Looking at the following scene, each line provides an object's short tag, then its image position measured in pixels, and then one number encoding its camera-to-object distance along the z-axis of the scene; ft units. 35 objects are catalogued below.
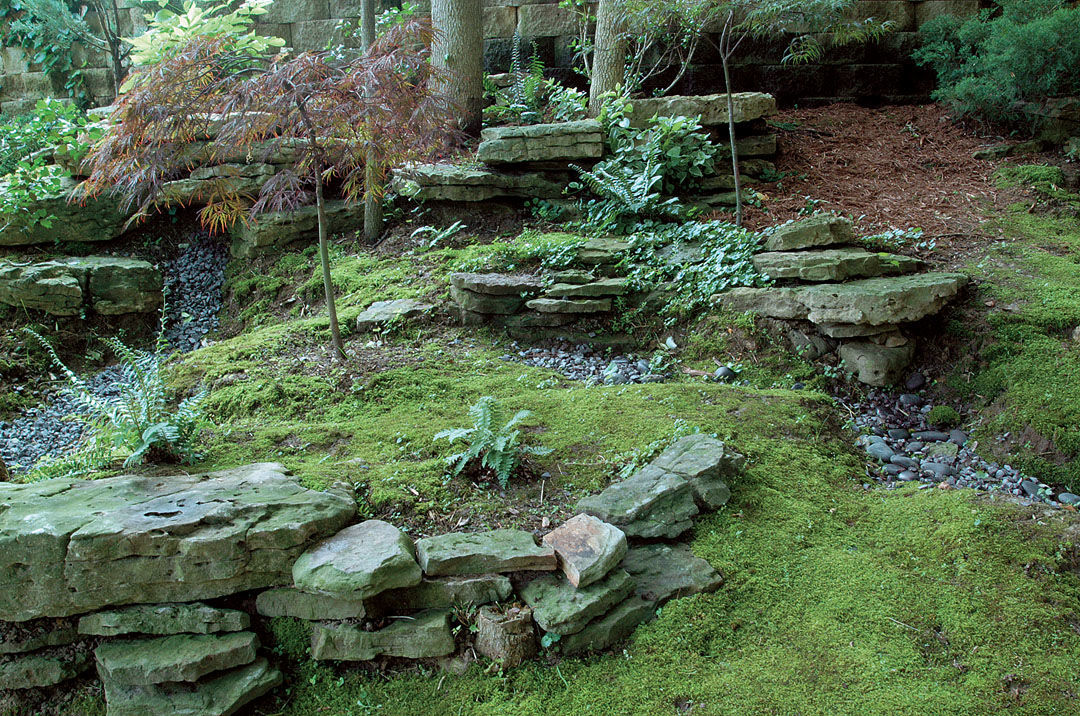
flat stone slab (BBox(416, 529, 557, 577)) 9.80
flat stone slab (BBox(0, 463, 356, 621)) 9.34
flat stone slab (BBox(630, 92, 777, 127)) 24.57
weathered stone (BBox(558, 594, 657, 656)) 9.29
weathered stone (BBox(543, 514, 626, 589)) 9.48
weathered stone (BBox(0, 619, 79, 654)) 9.60
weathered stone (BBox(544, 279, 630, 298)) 18.89
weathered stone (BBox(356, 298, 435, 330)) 19.70
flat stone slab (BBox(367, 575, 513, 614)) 9.71
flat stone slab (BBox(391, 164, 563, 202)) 24.29
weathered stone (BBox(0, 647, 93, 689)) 9.50
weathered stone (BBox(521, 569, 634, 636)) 9.18
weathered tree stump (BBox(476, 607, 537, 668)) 9.14
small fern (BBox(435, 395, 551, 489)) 11.96
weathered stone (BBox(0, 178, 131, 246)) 24.13
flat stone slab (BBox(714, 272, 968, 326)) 15.35
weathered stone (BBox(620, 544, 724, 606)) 9.91
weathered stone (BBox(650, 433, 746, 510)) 11.35
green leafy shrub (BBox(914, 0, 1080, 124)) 23.76
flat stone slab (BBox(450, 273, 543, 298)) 19.16
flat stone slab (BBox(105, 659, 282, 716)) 8.93
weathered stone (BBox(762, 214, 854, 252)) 18.21
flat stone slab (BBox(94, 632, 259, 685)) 9.02
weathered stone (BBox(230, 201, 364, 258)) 26.25
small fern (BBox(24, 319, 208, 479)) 12.19
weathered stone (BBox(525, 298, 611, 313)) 18.75
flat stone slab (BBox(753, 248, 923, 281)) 16.71
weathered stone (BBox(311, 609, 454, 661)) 9.45
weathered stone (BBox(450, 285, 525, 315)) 19.39
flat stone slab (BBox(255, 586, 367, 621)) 9.66
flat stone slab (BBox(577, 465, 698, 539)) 10.75
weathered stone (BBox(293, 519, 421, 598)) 9.24
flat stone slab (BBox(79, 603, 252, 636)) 9.50
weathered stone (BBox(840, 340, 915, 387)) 15.74
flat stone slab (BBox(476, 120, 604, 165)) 23.65
